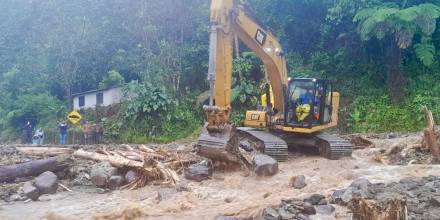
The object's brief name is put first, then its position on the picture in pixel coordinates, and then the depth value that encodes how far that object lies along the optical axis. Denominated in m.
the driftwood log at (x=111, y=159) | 9.75
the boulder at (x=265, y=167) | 9.55
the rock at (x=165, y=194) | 8.38
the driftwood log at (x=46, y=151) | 11.38
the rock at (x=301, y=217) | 6.43
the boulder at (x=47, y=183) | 9.07
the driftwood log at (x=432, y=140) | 10.50
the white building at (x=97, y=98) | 28.12
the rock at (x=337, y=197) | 7.26
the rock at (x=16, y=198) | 8.80
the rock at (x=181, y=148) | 12.41
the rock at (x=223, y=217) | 6.71
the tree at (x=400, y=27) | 18.08
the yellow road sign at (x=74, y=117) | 21.64
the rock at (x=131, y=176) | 9.59
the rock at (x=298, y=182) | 8.70
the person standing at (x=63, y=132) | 20.87
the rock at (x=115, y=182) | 9.52
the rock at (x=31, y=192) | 8.76
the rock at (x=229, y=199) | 8.22
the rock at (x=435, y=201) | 6.27
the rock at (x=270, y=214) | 6.30
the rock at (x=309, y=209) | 6.77
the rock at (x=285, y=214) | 6.32
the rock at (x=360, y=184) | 7.64
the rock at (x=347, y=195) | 7.14
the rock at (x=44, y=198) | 8.75
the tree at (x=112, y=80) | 28.78
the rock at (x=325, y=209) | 6.91
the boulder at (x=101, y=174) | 9.59
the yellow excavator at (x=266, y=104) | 9.76
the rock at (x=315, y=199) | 7.24
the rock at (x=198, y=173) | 9.59
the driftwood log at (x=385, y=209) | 4.98
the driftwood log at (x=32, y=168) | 9.68
